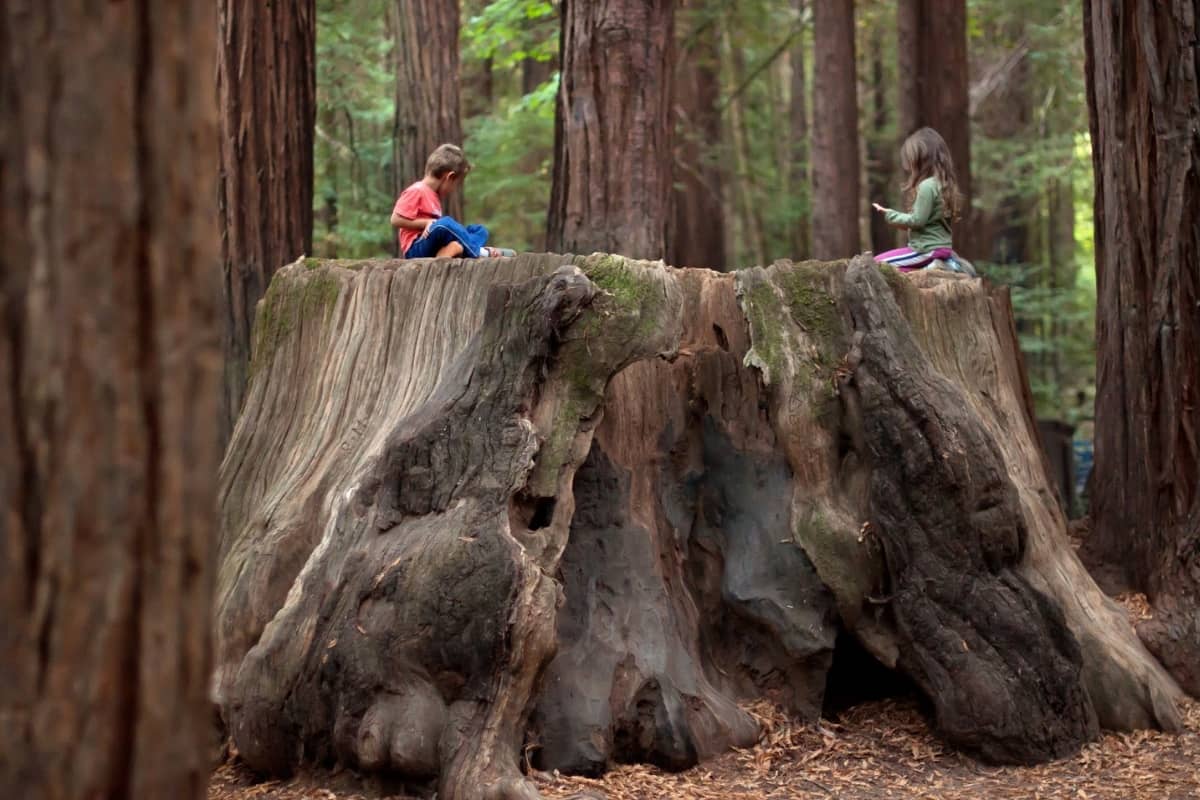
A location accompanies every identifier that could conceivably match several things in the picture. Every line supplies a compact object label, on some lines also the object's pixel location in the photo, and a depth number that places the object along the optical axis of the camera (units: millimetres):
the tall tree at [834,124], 15086
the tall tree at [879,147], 20641
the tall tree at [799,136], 22391
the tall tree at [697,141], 17891
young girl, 7754
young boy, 7570
